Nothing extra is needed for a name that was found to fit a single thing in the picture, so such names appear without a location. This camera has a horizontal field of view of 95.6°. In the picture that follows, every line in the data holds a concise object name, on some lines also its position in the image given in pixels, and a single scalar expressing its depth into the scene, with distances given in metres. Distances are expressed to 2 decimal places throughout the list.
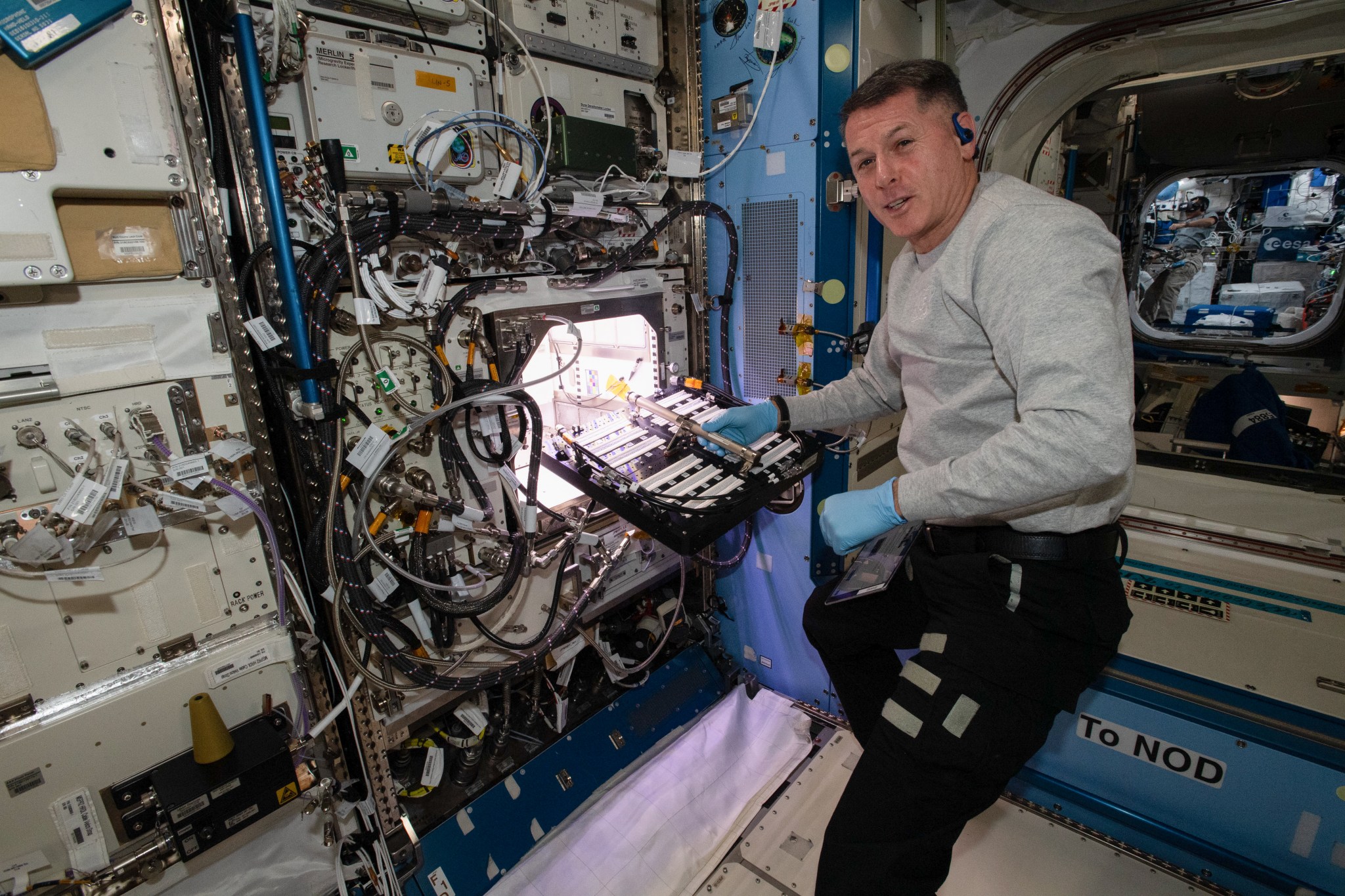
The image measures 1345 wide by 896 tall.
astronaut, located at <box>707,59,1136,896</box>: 1.46
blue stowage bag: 4.02
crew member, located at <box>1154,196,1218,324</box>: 5.29
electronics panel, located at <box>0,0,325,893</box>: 1.50
